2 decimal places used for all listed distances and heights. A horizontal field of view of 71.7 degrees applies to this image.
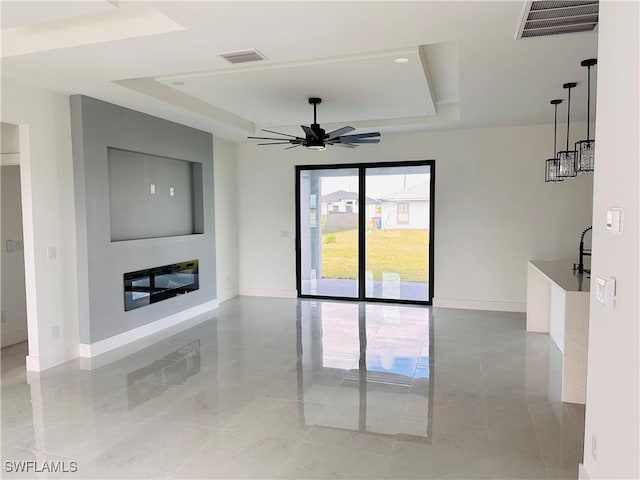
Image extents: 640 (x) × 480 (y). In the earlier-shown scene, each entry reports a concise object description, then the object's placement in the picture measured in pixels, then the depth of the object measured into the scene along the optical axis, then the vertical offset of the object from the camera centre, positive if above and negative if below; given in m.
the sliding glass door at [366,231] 7.24 -0.30
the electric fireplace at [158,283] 5.38 -0.91
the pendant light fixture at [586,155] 3.80 +0.50
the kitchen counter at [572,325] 3.53 -0.97
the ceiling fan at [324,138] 4.90 +0.86
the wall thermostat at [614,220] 1.91 -0.03
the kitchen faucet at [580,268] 4.59 -0.59
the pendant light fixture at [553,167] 4.73 +0.49
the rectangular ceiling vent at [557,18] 2.64 +1.24
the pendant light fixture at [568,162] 4.28 +0.49
